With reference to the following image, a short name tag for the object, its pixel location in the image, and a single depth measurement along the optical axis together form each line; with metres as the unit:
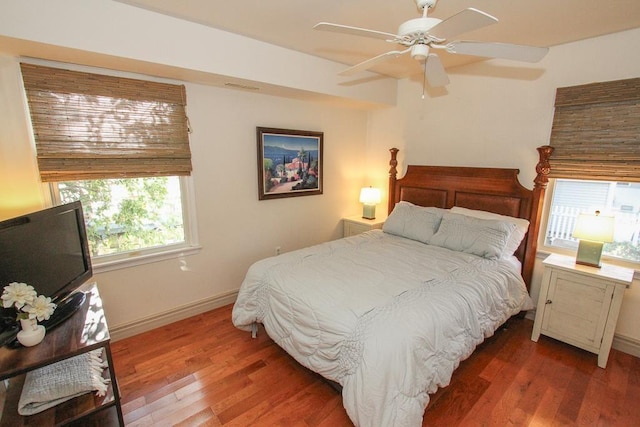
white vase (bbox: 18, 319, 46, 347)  1.34
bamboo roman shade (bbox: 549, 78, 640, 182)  2.15
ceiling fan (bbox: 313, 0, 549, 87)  1.28
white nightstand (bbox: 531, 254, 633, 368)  2.10
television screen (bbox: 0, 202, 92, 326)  1.39
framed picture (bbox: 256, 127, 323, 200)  3.04
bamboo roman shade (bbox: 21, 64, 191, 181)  1.95
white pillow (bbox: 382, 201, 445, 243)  2.92
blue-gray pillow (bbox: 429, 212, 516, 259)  2.48
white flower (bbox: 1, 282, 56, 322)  1.27
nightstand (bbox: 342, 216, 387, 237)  3.65
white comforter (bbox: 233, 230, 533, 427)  1.43
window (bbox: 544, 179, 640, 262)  2.27
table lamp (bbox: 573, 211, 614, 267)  2.15
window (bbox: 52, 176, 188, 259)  2.26
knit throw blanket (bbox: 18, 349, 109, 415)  1.37
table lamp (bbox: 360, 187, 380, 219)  3.77
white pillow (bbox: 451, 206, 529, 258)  2.54
